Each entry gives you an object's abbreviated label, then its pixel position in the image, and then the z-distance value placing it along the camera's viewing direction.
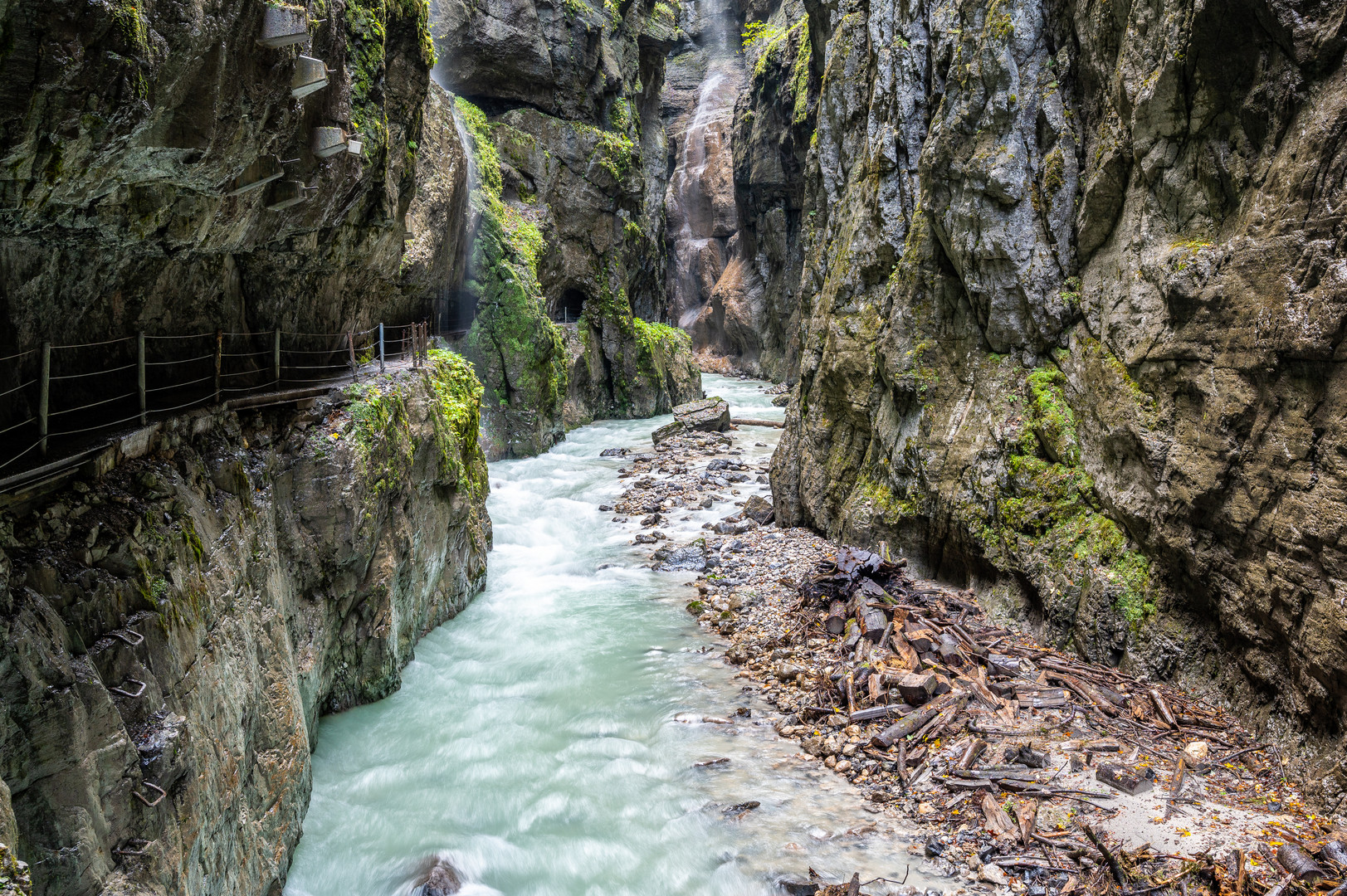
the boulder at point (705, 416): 29.95
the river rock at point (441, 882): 6.59
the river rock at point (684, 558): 15.04
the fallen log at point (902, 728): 8.02
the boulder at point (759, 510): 17.14
